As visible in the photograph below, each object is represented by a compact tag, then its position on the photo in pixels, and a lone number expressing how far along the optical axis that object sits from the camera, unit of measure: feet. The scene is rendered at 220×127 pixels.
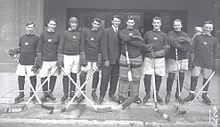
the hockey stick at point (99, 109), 21.37
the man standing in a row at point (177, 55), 22.56
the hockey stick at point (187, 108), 21.27
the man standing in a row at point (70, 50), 22.80
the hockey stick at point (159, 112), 20.00
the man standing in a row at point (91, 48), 22.86
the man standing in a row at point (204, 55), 23.35
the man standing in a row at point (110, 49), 22.40
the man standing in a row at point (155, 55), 22.62
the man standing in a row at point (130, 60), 22.06
